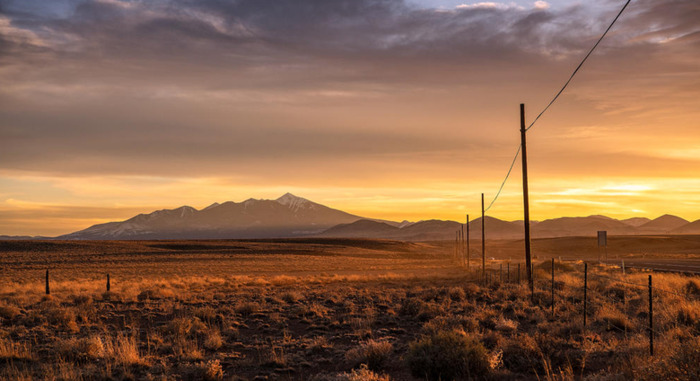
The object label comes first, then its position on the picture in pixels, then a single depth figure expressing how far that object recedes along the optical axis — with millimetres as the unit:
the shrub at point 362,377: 9195
